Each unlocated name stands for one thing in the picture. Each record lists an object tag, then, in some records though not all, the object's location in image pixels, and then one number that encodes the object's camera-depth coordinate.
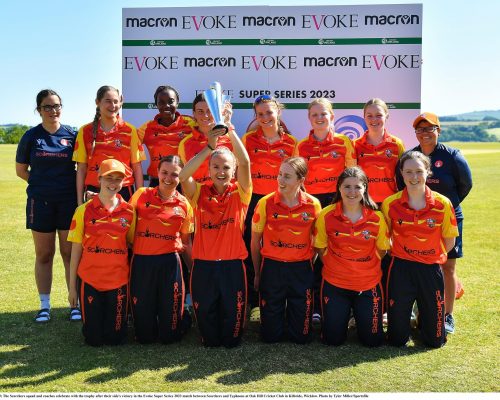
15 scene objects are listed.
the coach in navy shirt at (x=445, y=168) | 5.01
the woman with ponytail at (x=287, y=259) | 4.75
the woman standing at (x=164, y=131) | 5.53
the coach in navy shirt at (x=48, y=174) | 5.38
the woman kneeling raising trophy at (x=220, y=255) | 4.69
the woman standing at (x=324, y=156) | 5.23
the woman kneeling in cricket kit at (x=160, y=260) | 4.77
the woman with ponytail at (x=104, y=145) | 5.29
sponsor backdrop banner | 6.40
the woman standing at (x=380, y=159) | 5.25
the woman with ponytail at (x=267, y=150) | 5.29
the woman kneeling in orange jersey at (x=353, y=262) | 4.65
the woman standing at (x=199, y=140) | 5.28
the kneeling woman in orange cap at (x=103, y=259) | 4.73
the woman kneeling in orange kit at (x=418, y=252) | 4.64
